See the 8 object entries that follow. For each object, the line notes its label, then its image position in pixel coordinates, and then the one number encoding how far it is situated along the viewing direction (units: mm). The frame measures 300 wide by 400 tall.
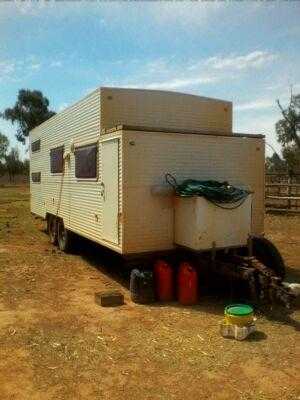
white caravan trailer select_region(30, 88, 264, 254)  7672
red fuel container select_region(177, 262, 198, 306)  7230
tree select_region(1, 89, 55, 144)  52281
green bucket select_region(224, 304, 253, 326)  5742
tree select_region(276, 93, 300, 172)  39531
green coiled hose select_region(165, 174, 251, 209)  7285
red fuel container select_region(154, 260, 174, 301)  7492
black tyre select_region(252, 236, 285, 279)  7986
